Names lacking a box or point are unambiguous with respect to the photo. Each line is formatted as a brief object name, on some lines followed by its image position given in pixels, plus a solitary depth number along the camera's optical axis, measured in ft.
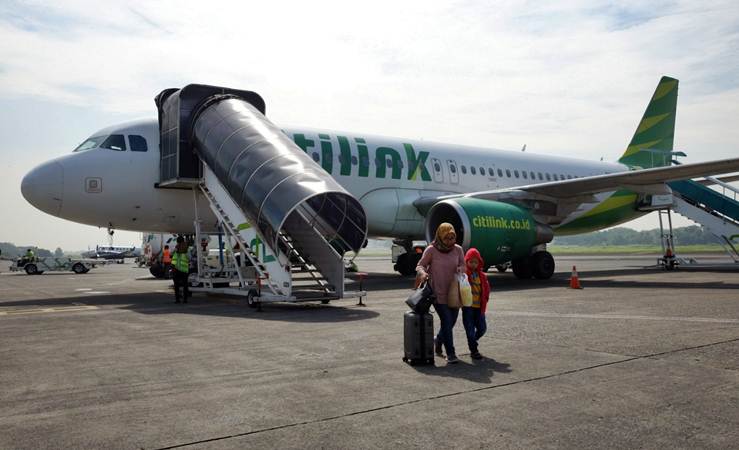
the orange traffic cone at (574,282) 49.59
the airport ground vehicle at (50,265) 118.93
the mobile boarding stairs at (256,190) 37.91
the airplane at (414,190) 46.78
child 22.08
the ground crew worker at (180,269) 44.04
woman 22.04
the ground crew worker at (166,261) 61.00
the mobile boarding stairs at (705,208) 80.33
